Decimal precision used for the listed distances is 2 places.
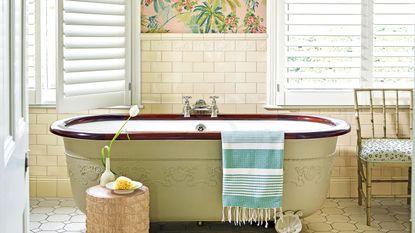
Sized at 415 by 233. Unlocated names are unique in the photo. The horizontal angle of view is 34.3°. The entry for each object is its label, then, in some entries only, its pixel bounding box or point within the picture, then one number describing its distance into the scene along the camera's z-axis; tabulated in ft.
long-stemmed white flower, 12.57
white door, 4.14
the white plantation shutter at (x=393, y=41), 16.79
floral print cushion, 14.97
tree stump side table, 11.73
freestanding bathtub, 13.05
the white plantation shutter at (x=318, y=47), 16.67
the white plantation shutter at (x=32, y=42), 16.65
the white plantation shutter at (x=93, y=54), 15.08
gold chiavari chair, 14.98
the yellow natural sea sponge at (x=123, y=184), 11.87
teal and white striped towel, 12.82
